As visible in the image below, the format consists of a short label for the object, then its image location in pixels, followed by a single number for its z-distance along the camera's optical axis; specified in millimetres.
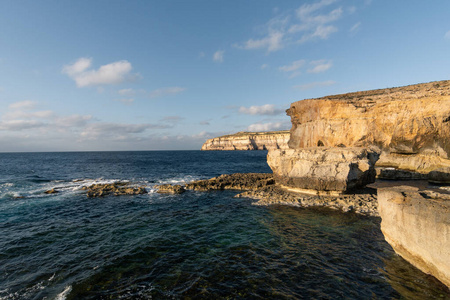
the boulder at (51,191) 26375
